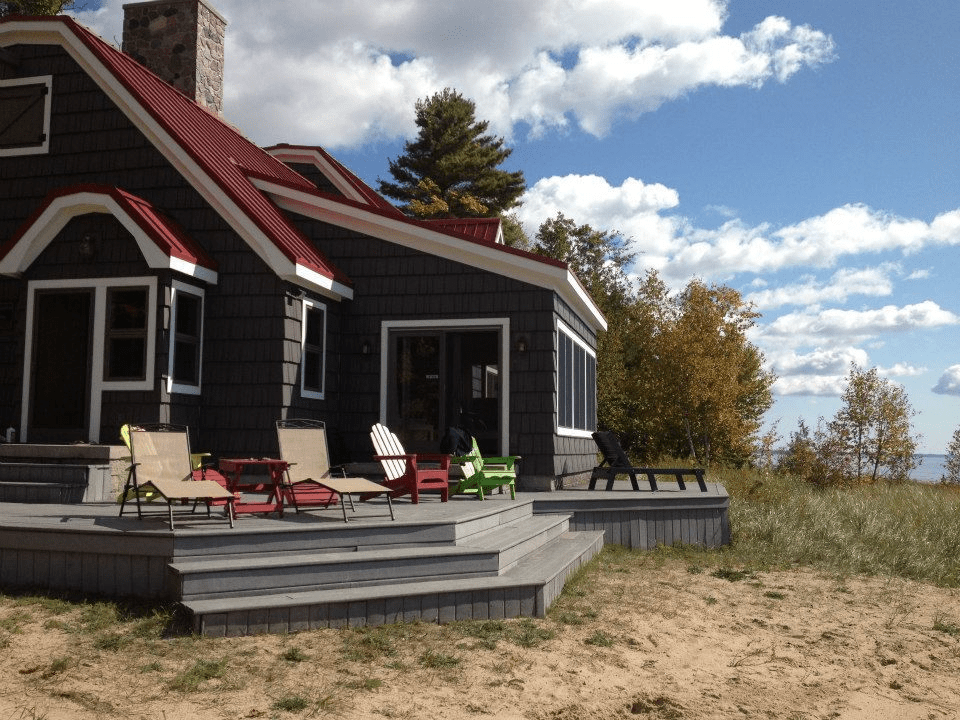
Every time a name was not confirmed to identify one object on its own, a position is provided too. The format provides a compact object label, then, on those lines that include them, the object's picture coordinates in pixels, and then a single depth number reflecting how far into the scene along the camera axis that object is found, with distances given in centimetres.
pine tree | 3569
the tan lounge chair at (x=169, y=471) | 656
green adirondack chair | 980
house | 1016
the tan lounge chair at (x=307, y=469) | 768
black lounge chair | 1137
